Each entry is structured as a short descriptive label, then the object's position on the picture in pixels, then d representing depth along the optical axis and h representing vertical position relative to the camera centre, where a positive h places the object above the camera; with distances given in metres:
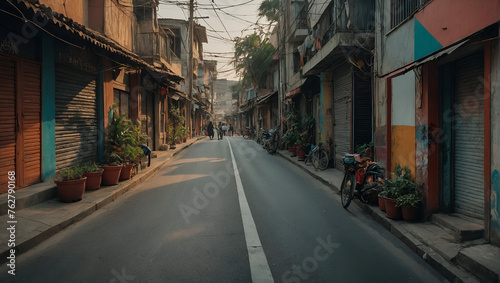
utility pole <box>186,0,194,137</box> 24.89 +6.80
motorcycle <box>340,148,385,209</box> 6.88 -1.02
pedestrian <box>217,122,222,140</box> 35.09 +0.09
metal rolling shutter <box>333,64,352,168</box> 11.72 +0.84
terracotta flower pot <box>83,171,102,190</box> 8.01 -1.15
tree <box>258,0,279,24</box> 29.91 +11.32
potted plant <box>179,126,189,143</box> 24.26 -0.01
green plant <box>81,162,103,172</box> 8.10 -0.87
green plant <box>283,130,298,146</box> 17.76 -0.28
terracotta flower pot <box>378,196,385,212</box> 6.35 -1.36
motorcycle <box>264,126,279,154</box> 20.33 -0.50
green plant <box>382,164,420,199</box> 6.09 -1.01
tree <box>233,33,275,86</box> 34.34 +8.13
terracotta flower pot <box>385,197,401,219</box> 5.84 -1.37
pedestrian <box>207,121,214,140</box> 36.62 +0.32
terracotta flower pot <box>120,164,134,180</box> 9.59 -1.14
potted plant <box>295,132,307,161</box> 15.86 -0.64
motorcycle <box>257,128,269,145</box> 22.36 -0.28
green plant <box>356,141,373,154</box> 9.26 -0.43
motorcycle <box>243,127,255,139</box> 41.50 -0.02
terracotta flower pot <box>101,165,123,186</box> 8.80 -1.13
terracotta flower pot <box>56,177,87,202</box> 6.81 -1.18
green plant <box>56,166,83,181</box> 6.98 -0.88
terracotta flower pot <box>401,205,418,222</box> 5.71 -1.39
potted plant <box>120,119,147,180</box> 9.64 -0.52
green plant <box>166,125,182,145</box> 21.70 -0.07
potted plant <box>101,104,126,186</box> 9.27 -0.29
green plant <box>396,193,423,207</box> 5.72 -1.18
